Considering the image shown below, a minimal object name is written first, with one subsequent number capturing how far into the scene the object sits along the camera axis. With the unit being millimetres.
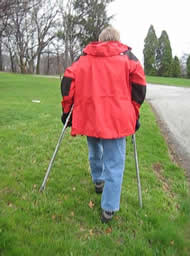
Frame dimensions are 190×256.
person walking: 2629
